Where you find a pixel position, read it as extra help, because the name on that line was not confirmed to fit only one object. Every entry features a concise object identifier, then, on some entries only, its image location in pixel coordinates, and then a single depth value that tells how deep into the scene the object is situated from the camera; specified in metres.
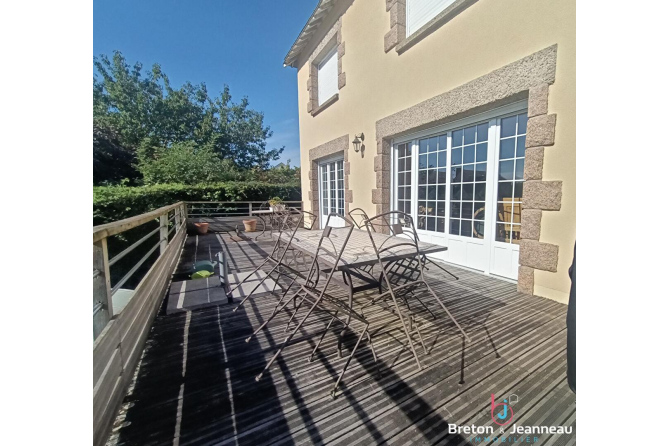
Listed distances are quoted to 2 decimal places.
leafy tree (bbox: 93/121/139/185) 14.77
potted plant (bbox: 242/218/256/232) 8.45
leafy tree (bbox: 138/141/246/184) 11.91
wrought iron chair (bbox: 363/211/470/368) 1.91
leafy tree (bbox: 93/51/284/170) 16.78
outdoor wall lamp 5.22
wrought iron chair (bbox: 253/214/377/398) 1.55
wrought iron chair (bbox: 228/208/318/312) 2.50
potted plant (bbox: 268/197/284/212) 6.93
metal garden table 1.79
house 2.50
